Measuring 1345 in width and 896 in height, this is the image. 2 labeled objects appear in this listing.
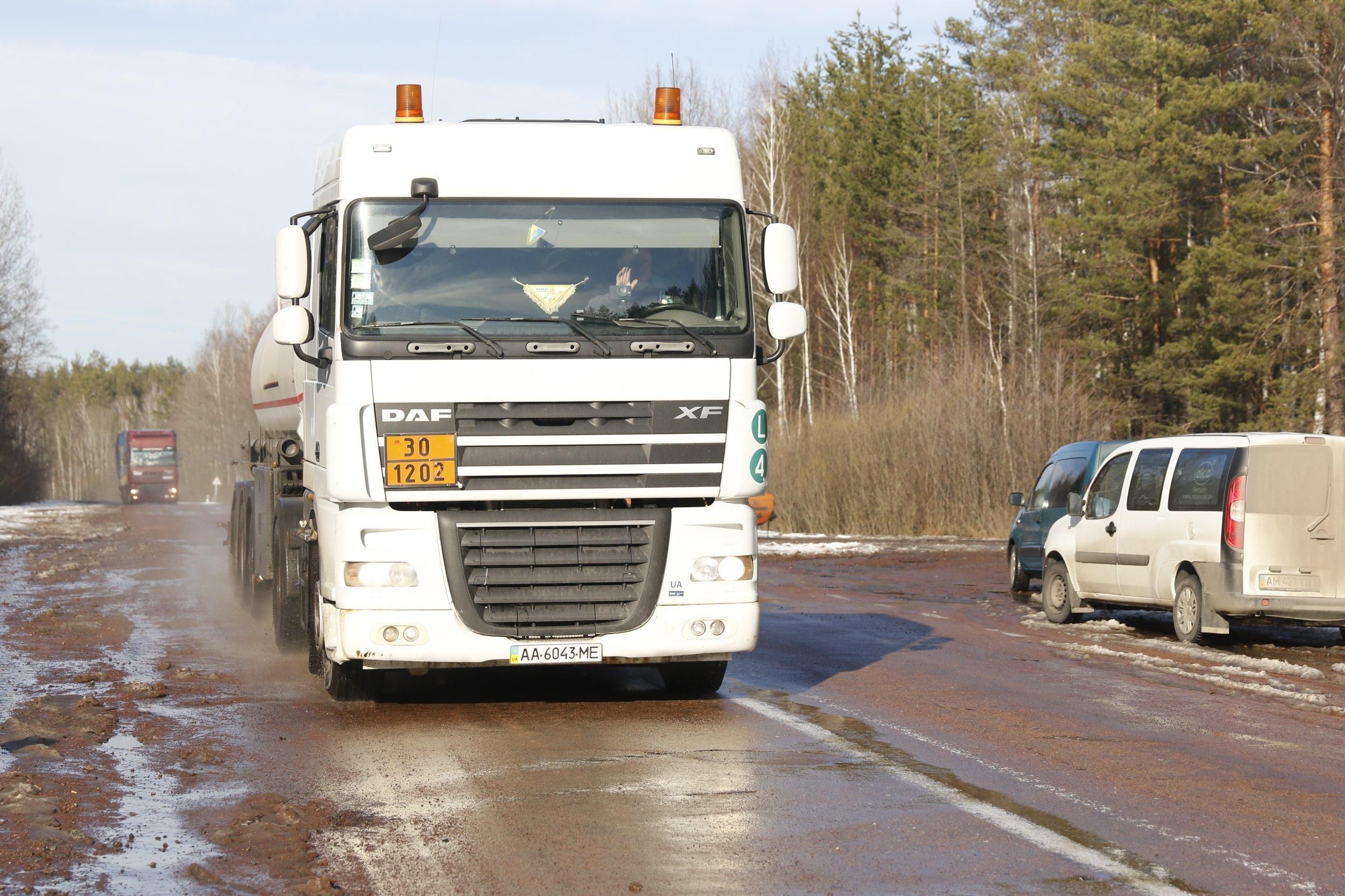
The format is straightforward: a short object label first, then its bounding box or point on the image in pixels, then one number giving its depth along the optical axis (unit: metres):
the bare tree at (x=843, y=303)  56.78
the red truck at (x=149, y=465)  80.12
